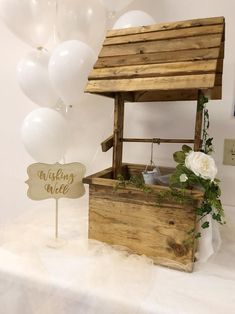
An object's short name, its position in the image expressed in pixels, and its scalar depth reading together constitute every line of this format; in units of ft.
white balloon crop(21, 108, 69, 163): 3.55
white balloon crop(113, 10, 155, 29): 3.22
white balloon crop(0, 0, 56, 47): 3.40
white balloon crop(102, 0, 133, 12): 3.37
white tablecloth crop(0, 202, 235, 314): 2.09
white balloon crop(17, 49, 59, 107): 3.73
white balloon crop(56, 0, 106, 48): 3.51
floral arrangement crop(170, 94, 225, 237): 2.34
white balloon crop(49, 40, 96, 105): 3.25
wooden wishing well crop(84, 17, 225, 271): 2.41
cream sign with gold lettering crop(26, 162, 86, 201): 2.78
